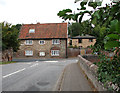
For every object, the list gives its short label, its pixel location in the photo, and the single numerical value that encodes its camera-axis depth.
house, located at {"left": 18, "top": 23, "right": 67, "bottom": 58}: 22.33
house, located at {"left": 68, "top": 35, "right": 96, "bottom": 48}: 30.91
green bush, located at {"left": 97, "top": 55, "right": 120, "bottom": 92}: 1.99
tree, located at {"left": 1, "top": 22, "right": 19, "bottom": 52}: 14.93
